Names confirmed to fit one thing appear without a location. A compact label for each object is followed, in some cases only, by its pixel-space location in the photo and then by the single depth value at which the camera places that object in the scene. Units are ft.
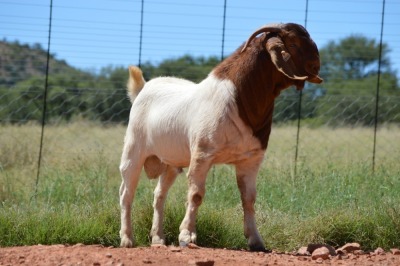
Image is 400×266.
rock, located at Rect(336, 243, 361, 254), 33.70
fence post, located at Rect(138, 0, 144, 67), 53.04
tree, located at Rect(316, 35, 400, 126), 112.90
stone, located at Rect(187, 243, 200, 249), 31.37
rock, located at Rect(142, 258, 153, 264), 27.25
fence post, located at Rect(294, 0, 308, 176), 55.00
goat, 32.12
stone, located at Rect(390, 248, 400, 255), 33.12
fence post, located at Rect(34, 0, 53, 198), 50.56
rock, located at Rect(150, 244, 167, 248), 32.07
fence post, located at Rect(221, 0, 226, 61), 53.89
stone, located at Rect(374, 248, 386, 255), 33.00
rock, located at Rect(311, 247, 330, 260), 31.17
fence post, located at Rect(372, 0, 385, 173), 56.75
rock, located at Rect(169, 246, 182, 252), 30.17
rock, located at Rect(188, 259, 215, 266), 26.91
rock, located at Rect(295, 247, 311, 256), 32.88
